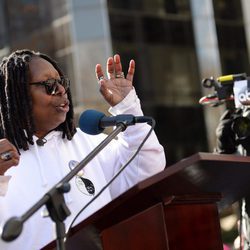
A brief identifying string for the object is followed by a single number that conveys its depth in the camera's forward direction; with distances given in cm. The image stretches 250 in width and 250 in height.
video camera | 645
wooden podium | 363
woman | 490
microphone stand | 355
